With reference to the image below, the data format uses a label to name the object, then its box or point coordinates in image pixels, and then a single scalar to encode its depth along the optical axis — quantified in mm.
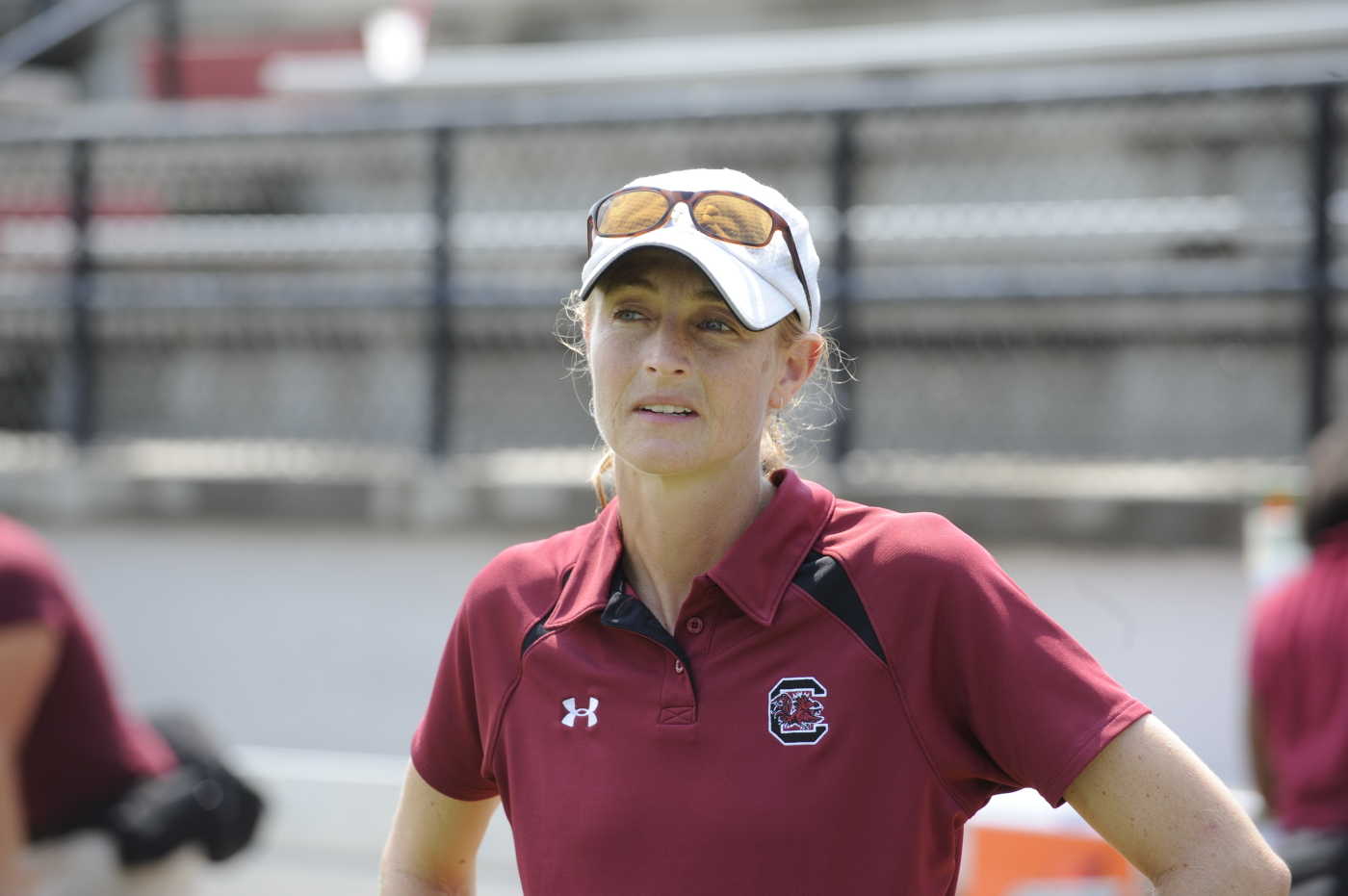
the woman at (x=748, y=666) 3170
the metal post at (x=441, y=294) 11883
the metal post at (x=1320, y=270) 10219
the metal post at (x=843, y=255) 11031
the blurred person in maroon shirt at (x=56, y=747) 6105
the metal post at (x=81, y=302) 12625
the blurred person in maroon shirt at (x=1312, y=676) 6449
